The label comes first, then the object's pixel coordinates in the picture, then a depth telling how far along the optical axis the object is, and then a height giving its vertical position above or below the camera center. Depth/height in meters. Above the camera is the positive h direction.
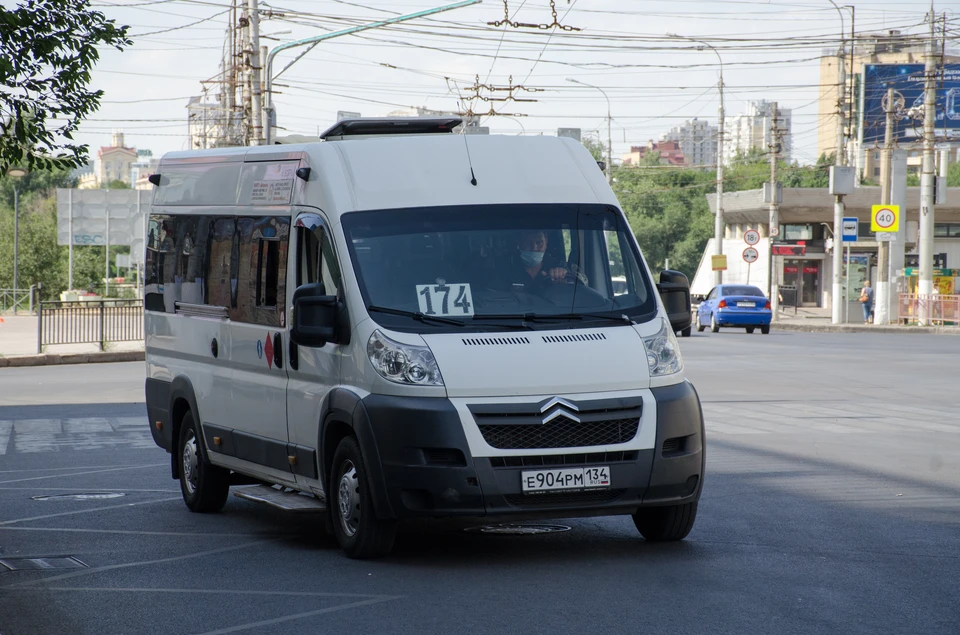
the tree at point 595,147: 95.97 +9.63
